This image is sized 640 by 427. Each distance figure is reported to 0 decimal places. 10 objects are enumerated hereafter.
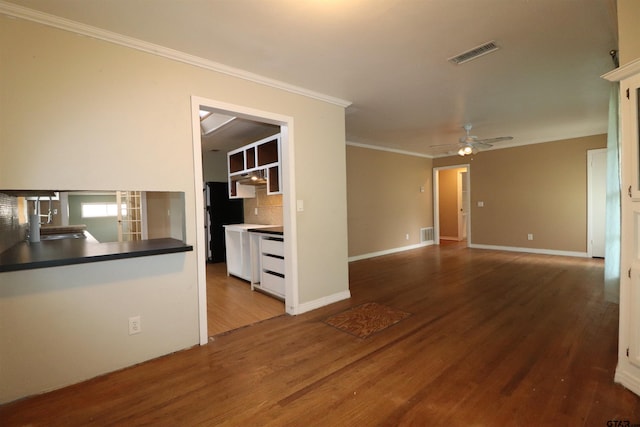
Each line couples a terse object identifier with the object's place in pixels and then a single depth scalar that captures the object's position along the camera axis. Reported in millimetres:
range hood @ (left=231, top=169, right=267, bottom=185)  4629
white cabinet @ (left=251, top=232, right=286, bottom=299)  3541
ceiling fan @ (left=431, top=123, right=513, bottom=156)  4723
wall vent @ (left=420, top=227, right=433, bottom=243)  7657
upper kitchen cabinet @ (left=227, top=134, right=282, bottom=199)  4145
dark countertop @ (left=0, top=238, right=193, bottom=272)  1773
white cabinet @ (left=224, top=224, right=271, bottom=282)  4297
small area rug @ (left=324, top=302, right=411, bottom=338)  2682
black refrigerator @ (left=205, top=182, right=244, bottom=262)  6137
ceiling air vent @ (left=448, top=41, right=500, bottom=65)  2338
